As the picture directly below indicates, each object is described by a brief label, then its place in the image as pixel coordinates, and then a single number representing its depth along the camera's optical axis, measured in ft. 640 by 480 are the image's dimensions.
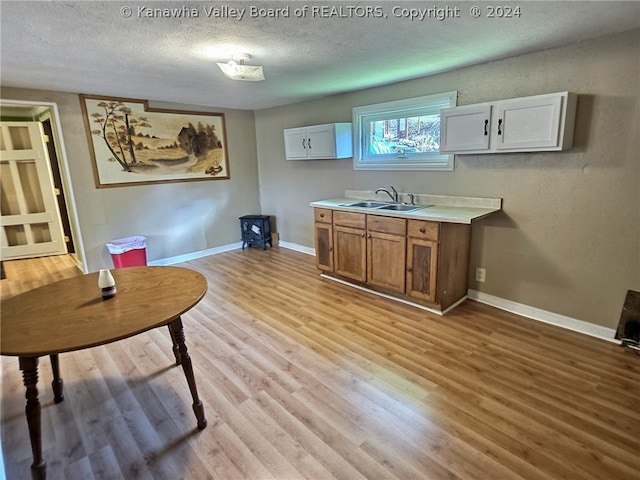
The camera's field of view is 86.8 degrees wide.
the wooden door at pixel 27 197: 16.44
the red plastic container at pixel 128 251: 13.57
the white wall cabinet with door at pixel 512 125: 7.78
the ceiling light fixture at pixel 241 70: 7.73
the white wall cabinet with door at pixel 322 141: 13.34
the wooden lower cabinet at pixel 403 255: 9.78
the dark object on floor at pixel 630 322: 7.97
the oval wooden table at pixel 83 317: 4.76
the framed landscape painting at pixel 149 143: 13.21
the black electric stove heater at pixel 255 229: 17.43
